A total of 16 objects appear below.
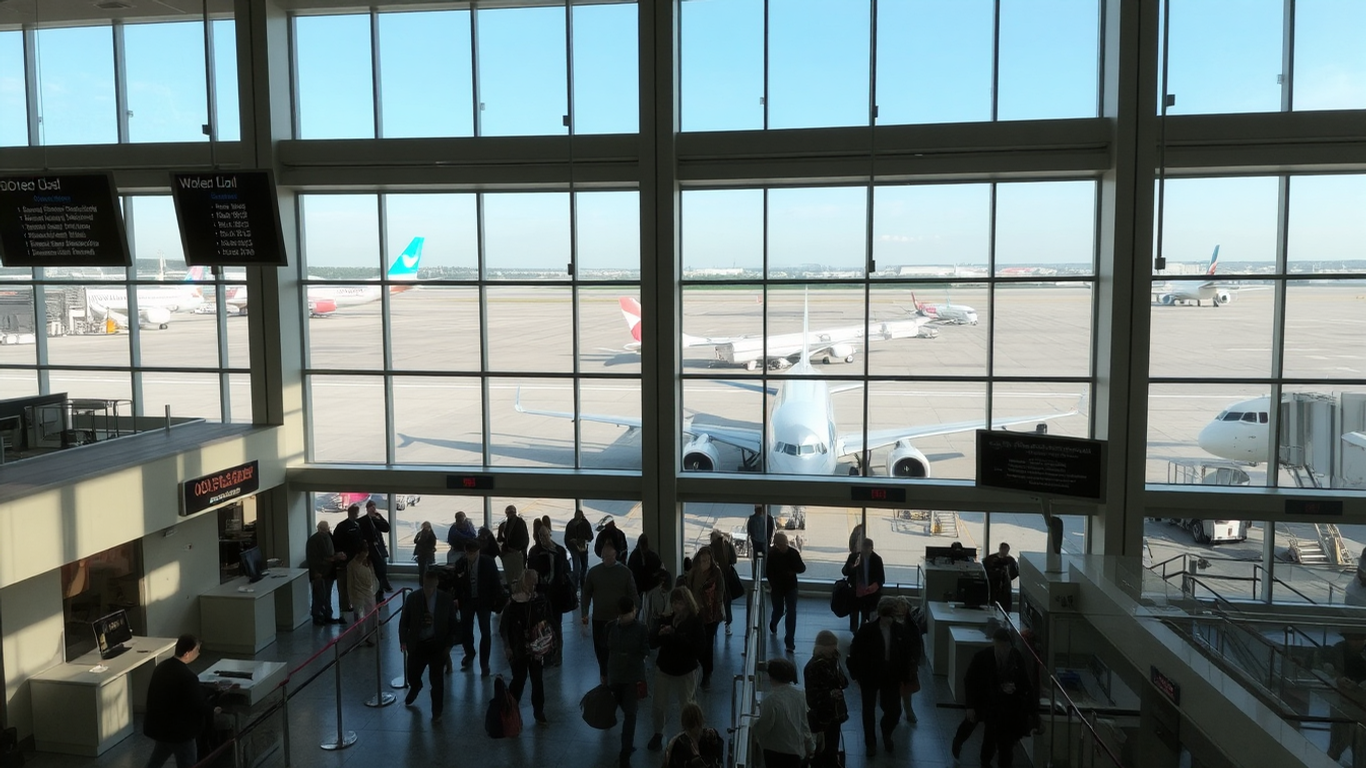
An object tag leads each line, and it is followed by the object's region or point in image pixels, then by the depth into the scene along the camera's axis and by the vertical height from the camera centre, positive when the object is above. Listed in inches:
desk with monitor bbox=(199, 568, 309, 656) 418.6 -129.2
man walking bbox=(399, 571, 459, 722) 319.6 -101.9
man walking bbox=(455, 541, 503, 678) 368.8 -102.3
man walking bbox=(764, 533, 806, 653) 399.2 -104.0
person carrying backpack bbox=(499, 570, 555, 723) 309.3 -99.9
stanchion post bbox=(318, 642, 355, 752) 310.3 -138.1
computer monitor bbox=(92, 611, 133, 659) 331.0 -108.8
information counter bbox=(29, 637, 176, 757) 320.8 -130.9
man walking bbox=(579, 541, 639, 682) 331.6 -90.7
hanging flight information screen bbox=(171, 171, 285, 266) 379.9 +49.7
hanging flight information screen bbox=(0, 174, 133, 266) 363.9 +46.9
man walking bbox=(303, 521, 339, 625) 446.9 -108.9
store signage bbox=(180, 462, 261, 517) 411.5 -71.9
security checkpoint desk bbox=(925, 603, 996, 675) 365.7 -116.1
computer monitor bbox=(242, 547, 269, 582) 434.9 -109.1
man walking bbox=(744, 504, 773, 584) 487.5 -105.1
